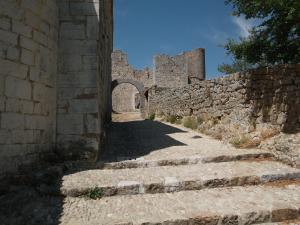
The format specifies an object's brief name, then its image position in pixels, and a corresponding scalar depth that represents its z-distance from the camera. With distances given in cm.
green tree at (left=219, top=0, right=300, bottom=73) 676
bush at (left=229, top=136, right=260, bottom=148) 731
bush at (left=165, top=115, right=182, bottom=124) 1258
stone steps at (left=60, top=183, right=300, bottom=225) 372
